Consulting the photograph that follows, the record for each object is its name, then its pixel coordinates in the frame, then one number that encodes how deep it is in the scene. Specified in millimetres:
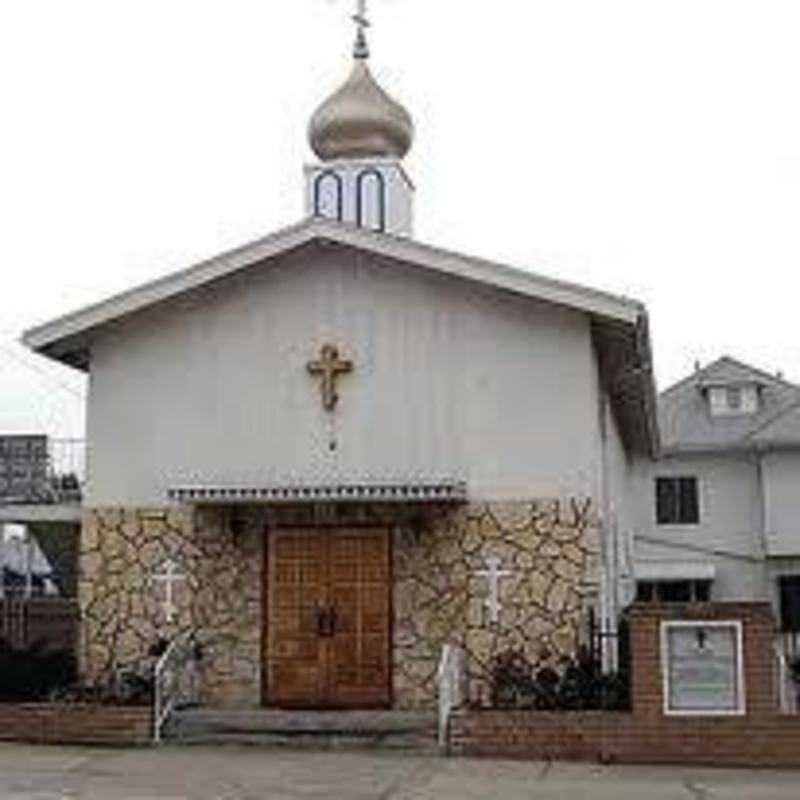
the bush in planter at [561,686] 18156
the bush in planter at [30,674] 19922
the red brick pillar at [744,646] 17375
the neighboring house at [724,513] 44031
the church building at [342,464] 19969
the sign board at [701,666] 17531
